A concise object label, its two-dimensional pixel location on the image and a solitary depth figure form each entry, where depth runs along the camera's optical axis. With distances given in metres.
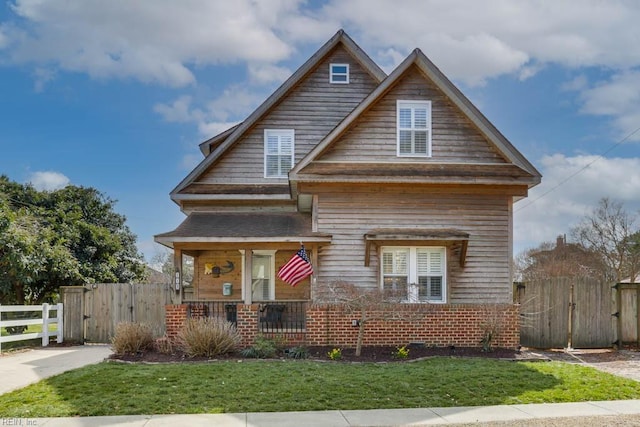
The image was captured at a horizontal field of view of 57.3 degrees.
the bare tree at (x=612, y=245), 37.28
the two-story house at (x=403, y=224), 14.12
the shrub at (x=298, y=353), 12.58
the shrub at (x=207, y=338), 12.47
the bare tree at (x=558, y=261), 39.38
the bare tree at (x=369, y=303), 13.09
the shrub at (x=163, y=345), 13.06
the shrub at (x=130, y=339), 12.86
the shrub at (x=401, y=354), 12.69
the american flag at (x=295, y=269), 13.74
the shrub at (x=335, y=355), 12.30
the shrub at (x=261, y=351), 12.62
